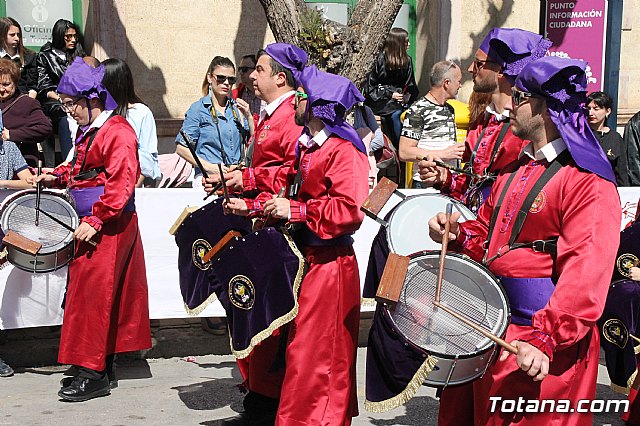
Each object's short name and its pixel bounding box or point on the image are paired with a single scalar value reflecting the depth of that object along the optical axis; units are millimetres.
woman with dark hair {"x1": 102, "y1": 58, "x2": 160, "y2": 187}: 7941
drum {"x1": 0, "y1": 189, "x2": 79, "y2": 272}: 6293
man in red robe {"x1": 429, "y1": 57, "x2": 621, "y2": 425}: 3484
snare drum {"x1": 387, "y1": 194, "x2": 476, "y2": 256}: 5312
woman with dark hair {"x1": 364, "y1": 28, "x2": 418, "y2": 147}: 10250
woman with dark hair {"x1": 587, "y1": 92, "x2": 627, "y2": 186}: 9133
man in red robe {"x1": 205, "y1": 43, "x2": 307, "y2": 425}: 5527
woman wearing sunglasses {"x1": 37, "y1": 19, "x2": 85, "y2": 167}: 9234
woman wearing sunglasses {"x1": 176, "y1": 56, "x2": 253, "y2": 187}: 7984
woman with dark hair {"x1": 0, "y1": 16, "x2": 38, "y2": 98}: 9000
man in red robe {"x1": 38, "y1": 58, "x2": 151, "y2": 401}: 6141
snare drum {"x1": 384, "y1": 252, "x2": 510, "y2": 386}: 3648
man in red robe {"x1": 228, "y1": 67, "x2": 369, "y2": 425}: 4855
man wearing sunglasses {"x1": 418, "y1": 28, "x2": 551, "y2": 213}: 4777
